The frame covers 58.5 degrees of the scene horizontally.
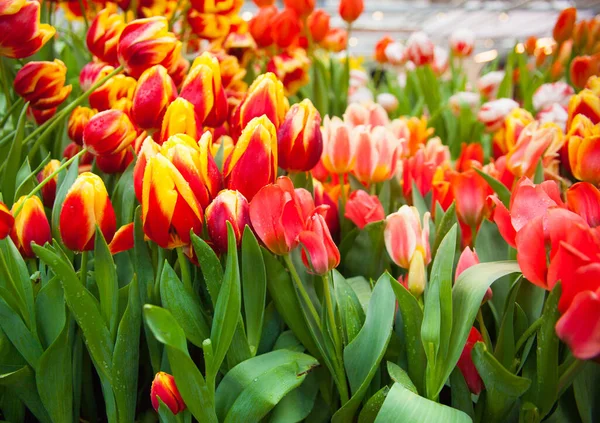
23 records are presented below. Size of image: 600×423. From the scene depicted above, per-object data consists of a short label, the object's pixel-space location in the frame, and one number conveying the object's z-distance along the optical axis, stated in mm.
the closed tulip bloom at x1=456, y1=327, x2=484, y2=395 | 385
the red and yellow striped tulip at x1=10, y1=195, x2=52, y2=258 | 405
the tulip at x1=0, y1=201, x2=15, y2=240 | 346
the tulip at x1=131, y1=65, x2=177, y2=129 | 435
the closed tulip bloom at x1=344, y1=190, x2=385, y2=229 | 504
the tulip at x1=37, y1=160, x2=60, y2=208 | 513
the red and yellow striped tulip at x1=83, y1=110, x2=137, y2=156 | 448
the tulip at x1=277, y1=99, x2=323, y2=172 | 418
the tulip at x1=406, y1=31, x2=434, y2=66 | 1388
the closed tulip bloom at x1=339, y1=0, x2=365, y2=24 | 1124
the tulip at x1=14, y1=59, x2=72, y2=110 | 523
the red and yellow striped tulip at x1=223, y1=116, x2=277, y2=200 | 366
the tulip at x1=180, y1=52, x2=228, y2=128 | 445
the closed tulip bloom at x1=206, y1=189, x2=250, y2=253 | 354
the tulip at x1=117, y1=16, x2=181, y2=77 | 489
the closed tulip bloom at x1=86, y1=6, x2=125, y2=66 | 557
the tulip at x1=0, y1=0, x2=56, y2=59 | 465
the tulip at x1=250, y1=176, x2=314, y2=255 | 355
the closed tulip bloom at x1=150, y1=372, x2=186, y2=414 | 340
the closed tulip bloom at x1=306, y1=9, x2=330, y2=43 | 1141
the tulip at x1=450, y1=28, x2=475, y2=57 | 1600
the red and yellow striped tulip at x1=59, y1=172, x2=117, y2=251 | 382
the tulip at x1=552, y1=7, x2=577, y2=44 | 1111
